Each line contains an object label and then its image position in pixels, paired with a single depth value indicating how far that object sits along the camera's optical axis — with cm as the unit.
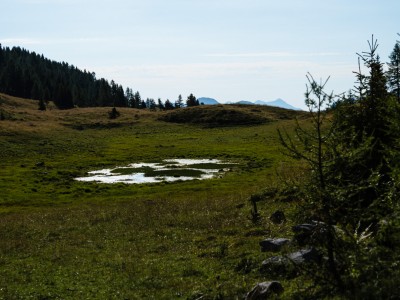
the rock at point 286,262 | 1716
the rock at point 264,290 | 1582
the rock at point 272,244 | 2175
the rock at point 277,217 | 2970
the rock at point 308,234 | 1462
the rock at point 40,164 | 7718
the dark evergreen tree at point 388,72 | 2617
